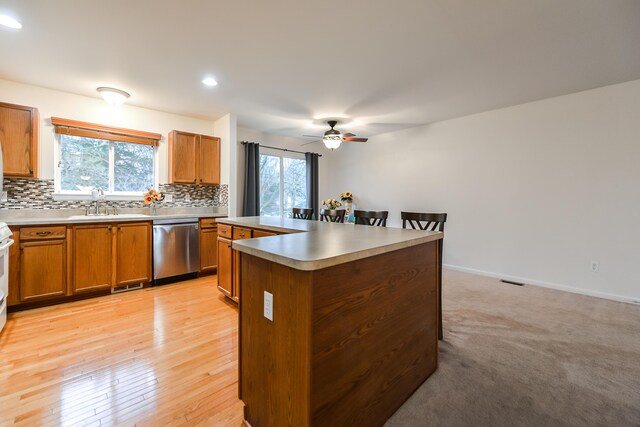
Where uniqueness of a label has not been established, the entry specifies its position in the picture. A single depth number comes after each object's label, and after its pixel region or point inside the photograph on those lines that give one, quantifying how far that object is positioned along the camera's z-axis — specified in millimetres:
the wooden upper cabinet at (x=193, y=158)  4172
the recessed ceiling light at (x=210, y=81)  3162
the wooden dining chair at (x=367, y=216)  3012
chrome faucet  3654
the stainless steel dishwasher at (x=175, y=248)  3691
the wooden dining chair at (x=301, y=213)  3999
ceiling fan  4406
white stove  2352
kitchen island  1110
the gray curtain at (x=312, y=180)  6441
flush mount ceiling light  3350
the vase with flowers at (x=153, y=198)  3933
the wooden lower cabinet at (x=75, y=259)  2838
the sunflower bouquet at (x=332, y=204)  5439
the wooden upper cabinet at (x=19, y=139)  2994
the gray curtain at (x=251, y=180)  5309
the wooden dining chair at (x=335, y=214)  3350
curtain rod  5378
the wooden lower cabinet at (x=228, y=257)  2770
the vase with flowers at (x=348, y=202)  5852
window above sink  3559
